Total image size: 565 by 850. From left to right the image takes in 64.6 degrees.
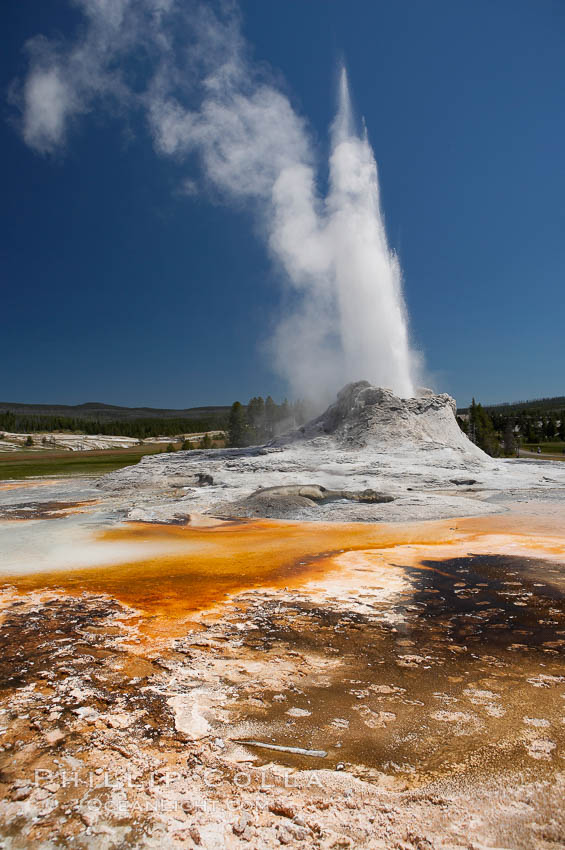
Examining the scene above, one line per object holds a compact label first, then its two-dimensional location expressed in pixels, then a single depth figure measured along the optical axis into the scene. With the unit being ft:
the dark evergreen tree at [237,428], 213.66
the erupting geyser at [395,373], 104.06
